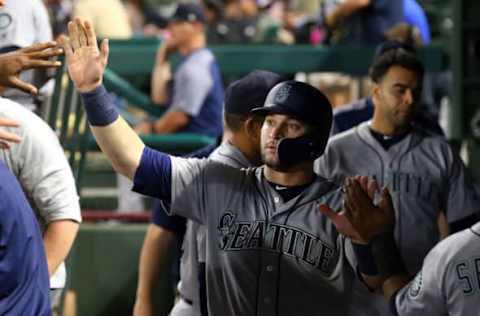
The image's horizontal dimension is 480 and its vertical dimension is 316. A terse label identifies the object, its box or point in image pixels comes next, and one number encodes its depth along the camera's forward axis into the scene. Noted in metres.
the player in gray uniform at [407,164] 11.38
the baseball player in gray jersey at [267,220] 8.99
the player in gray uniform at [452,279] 8.04
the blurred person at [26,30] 12.12
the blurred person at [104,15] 21.17
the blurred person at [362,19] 17.70
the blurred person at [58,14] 22.69
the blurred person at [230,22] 21.50
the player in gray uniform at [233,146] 10.31
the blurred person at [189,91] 16.89
